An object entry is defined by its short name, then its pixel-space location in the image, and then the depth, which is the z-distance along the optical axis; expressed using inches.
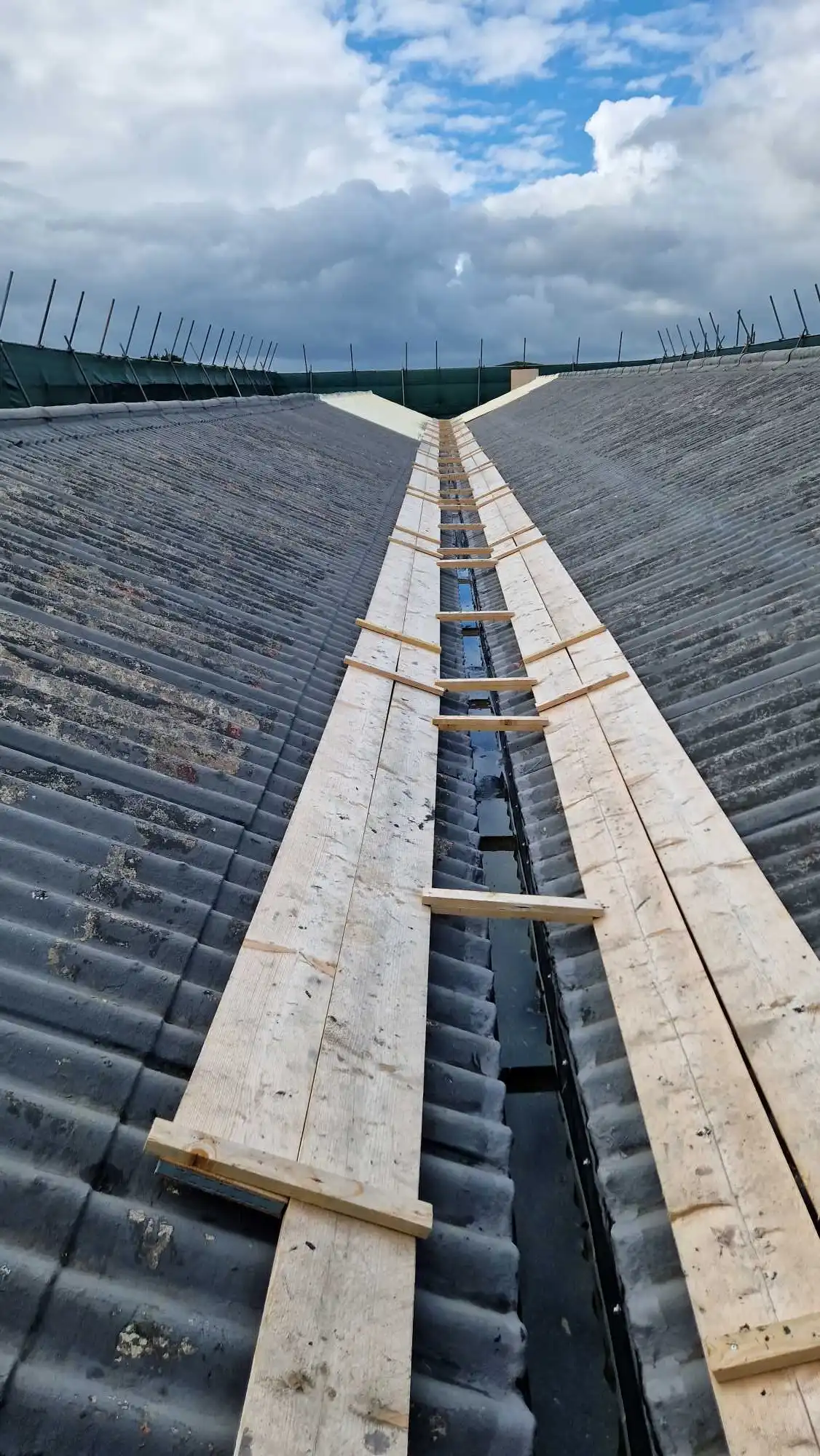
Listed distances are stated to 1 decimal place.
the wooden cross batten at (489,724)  239.9
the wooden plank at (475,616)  338.6
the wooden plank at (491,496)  613.6
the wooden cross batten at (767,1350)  87.9
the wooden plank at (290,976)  109.6
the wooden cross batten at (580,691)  248.7
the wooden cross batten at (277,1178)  100.6
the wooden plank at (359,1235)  82.5
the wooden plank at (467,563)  427.8
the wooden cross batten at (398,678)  260.7
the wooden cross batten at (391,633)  295.4
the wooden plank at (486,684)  268.8
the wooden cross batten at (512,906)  161.5
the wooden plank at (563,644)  286.5
